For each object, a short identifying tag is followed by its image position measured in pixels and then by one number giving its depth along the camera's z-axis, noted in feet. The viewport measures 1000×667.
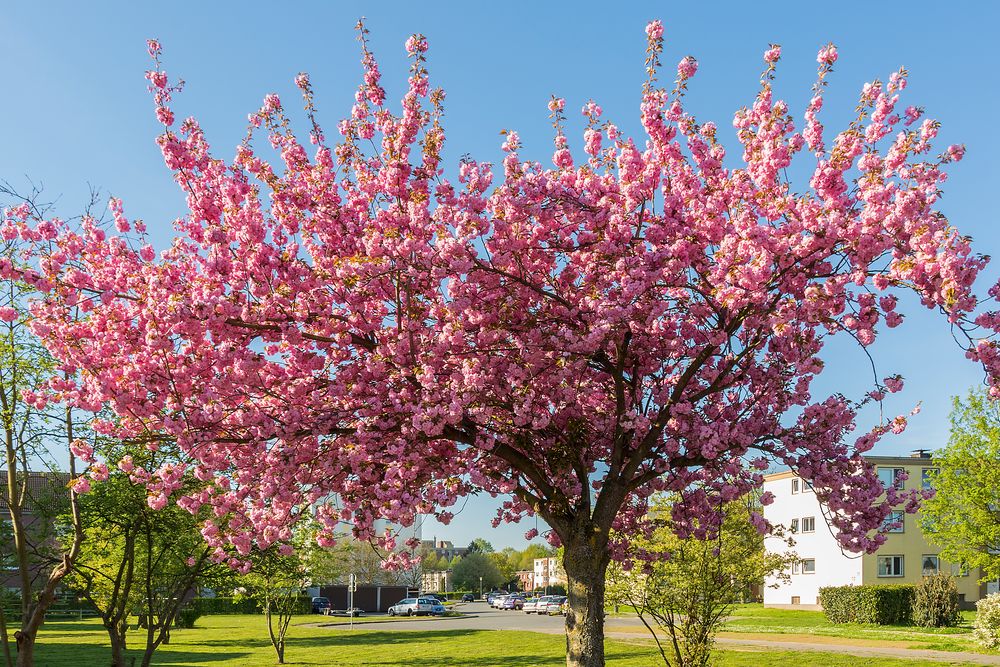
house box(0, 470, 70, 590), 52.66
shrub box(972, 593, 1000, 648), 88.94
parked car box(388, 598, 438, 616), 210.38
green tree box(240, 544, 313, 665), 96.32
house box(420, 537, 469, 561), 515.67
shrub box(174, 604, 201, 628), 165.27
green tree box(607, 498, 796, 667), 52.42
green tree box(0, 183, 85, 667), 39.73
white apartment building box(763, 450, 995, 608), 177.68
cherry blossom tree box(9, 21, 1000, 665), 32.32
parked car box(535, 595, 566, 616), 208.13
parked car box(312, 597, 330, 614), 226.38
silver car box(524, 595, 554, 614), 215.92
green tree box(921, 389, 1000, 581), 117.39
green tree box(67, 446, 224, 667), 51.65
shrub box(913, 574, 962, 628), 131.44
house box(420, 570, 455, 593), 385.29
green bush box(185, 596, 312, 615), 240.53
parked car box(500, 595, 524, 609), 253.85
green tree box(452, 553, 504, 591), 373.79
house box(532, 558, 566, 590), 388.53
